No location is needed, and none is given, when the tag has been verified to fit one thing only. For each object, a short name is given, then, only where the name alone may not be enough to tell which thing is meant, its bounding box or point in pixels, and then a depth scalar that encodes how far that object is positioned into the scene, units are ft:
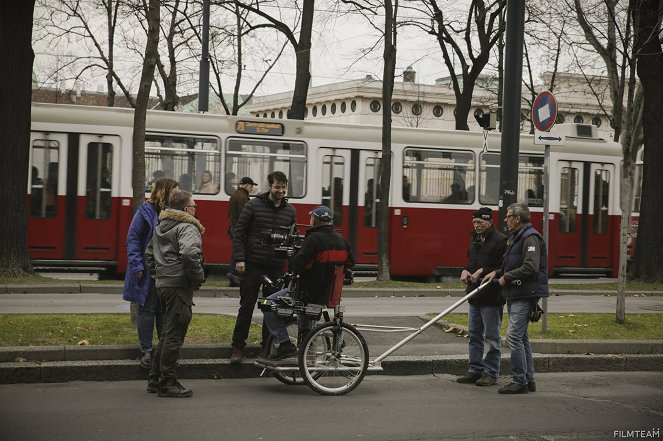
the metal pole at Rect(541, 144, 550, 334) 39.47
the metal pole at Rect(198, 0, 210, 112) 77.66
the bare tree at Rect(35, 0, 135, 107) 101.91
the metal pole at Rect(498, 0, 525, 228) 45.62
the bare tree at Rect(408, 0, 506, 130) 99.14
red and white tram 63.87
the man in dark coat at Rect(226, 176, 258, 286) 51.89
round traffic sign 41.09
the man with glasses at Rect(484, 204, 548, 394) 30.58
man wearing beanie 31.83
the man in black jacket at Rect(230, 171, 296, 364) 31.76
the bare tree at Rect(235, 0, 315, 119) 86.48
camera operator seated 28.91
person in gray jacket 27.91
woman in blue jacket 29.71
